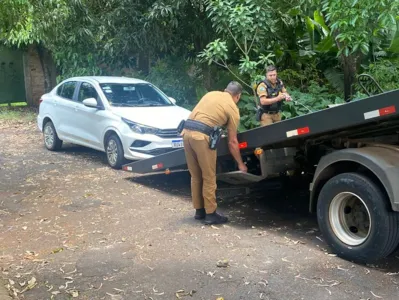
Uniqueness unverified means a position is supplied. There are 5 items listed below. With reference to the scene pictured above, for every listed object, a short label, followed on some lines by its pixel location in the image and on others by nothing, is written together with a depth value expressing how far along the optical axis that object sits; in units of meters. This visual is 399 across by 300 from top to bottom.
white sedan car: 9.38
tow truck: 4.64
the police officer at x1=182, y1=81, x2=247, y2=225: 6.17
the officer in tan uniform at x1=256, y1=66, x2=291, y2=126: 7.71
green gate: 21.78
